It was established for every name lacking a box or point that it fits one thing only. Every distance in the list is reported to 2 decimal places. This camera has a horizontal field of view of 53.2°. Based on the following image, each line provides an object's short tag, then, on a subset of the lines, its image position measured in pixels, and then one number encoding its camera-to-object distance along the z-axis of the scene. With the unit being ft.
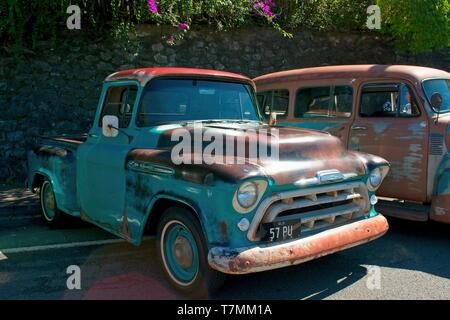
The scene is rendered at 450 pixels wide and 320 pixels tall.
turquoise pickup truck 10.39
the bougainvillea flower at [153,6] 27.02
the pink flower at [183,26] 28.86
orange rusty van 16.01
